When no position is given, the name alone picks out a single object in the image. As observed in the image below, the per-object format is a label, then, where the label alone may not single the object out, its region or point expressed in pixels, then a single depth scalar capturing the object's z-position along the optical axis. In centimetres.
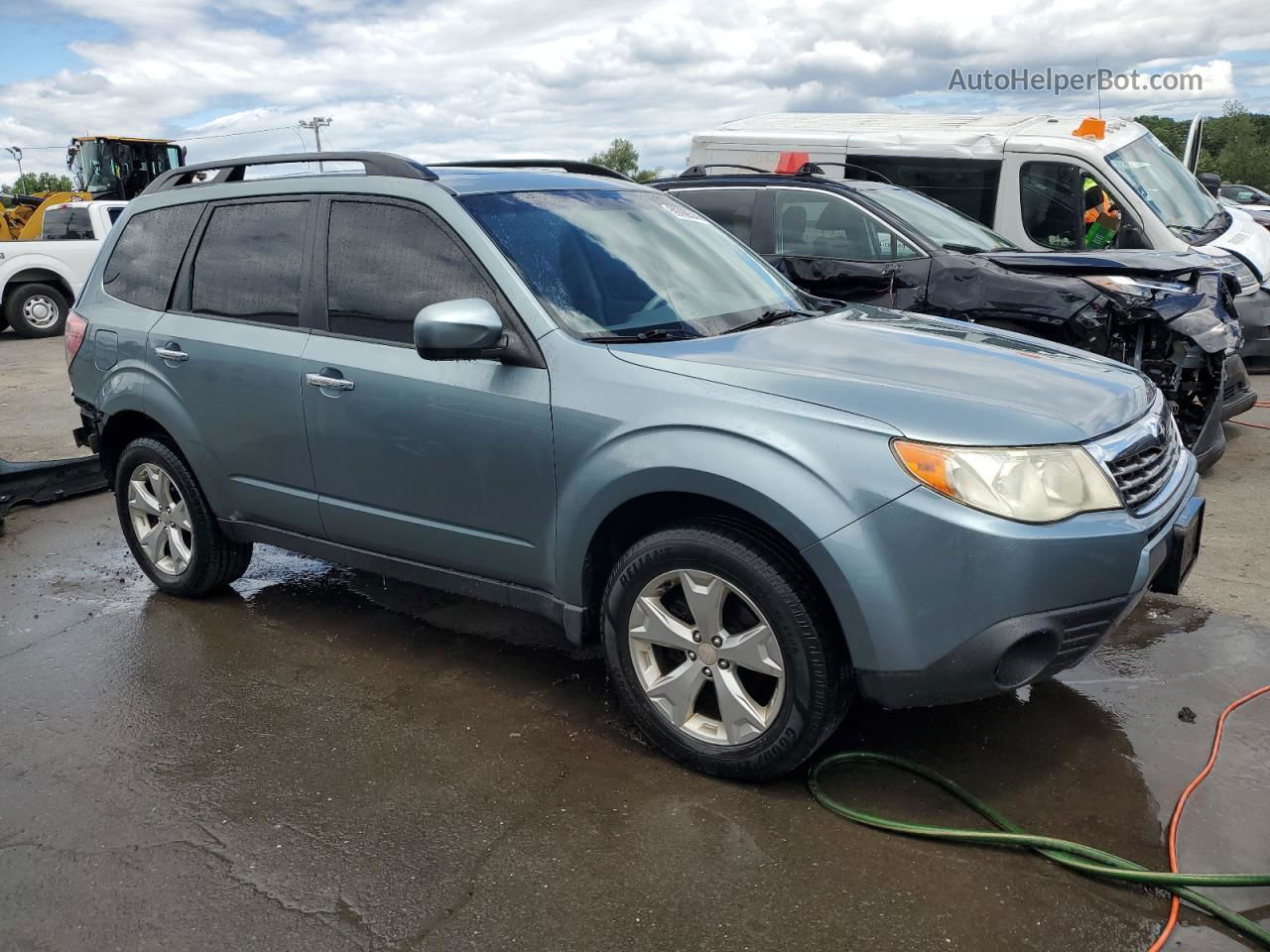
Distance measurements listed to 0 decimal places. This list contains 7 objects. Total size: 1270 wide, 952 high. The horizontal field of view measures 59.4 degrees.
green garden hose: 265
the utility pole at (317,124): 6169
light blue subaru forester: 286
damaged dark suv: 605
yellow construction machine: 2373
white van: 890
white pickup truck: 1608
